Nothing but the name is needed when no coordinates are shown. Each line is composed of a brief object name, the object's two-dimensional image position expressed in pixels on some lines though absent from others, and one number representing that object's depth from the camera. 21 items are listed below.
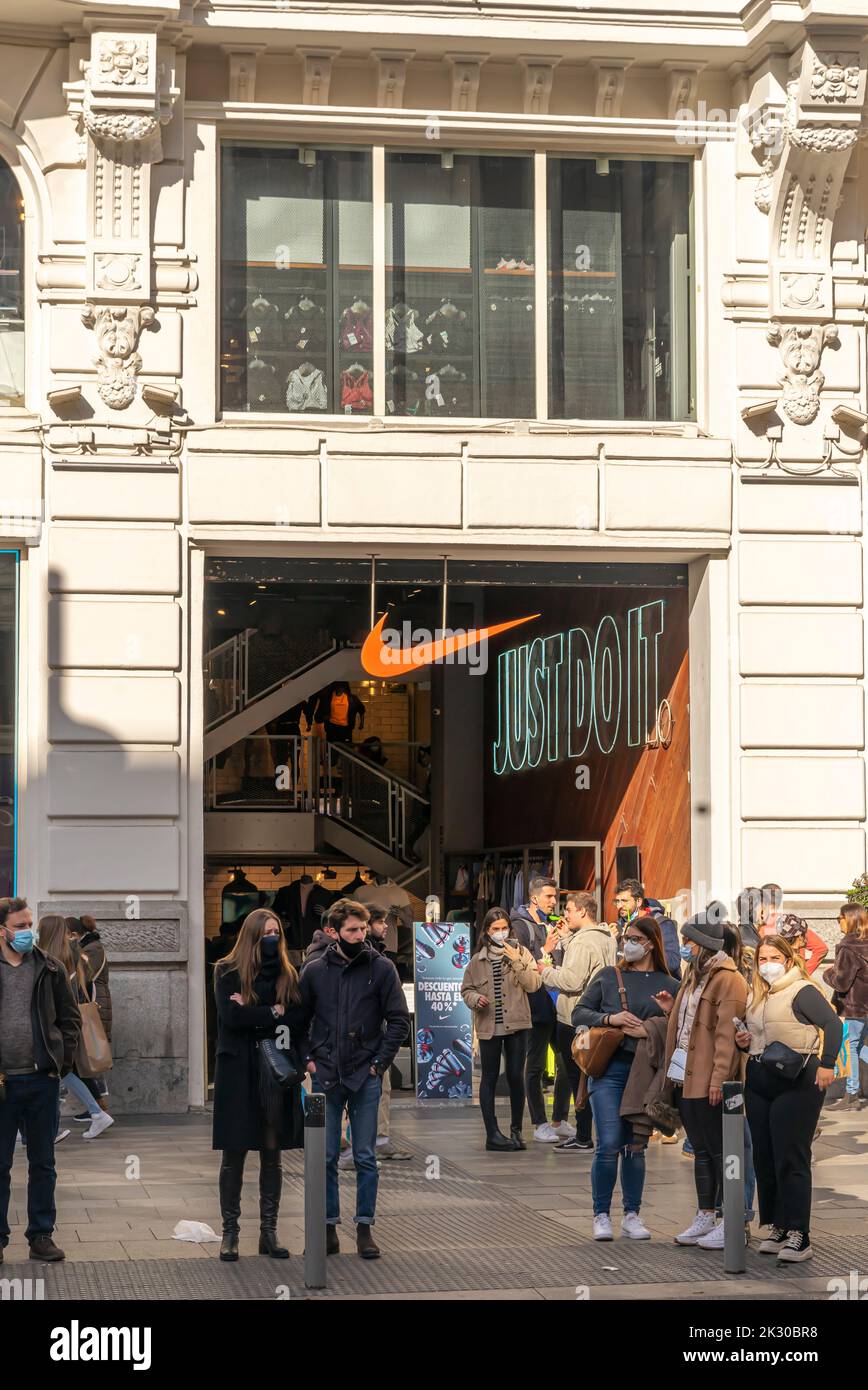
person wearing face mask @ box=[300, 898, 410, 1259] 10.45
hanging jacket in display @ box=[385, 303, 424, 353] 17.62
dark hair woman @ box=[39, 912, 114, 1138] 14.31
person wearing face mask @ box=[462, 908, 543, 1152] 14.51
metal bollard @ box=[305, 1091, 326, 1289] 9.30
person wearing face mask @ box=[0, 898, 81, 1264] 10.29
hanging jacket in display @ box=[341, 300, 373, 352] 17.56
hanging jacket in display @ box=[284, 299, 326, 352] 17.50
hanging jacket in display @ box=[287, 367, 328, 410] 17.50
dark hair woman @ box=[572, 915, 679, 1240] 10.58
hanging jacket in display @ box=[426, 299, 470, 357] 17.72
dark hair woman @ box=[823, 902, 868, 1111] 16.41
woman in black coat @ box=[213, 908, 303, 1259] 10.10
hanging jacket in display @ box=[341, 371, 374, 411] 17.56
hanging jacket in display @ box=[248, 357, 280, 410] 17.42
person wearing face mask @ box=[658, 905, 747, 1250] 10.31
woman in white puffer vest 10.15
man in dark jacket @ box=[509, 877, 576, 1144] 15.06
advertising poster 16.69
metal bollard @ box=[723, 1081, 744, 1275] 9.71
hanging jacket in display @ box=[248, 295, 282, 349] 17.47
